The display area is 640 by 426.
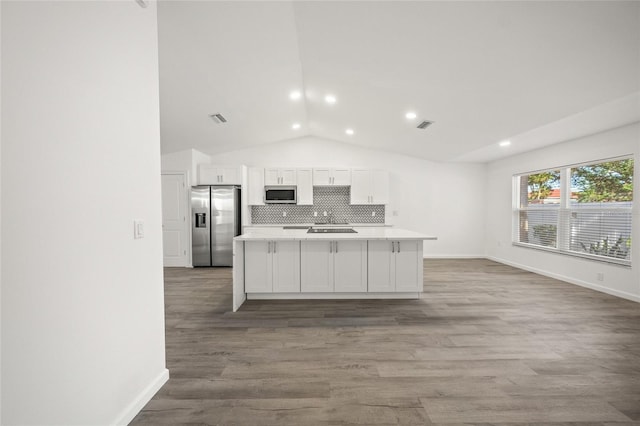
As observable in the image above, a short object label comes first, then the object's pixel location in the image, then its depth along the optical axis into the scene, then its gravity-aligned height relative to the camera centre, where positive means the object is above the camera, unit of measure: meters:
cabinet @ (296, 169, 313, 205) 6.27 +0.45
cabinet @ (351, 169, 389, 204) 6.32 +0.43
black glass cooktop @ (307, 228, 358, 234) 4.14 -0.36
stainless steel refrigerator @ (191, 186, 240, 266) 5.96 -0.38
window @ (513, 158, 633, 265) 3.98 -0.07
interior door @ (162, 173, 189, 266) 5.96 -0.27
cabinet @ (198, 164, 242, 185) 6.16 +0.67
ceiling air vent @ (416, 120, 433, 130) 4.56 +1.29
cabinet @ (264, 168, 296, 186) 6.25 +0.64
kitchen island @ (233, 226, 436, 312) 3.73 -0.77
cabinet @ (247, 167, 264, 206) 6.24 +0.45
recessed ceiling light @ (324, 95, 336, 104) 4.27 +1.59
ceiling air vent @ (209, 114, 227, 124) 4.59 +1.41
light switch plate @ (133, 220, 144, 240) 1.68 -0.13
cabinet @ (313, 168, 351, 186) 6.29 +0.62
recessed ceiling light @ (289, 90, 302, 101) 4.20 +1.63
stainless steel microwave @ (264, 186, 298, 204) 6.22 +0.23
